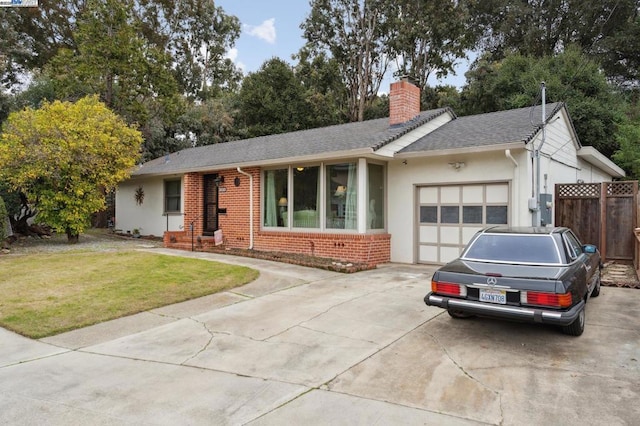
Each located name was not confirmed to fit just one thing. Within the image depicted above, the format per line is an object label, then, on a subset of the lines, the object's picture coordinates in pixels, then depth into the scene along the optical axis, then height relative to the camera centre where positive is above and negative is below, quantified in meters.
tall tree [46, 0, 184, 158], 19.81 +7.01
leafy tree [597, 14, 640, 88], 26.30 +10.15
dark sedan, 4.62 -0.80
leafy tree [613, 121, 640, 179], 17.08 +2.54
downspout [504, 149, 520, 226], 9.47 +0.50
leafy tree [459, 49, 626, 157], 18.77 +6.02
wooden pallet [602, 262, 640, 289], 8.14 -1.36
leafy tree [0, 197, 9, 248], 12.04 -0.23
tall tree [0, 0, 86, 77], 29.22 +13.12
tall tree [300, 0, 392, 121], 32.97 +13.56
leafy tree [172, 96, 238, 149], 27.16 +5.54
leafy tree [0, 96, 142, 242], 12.68 +1.67
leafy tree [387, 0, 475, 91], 30.00 +12.83
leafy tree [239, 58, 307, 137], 28.64 +7.50
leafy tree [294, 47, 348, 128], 29.30 +9.41
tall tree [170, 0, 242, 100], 35.47 +14.53
